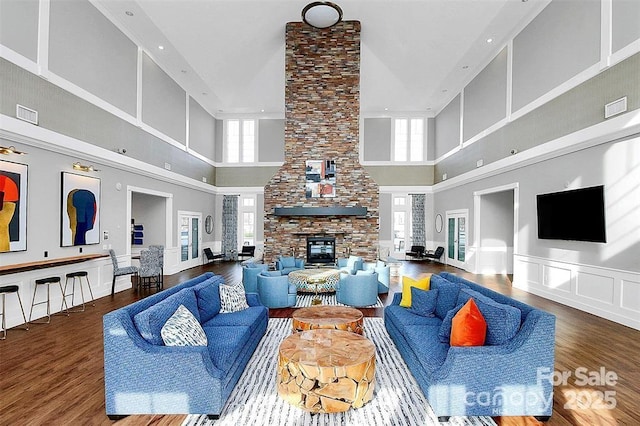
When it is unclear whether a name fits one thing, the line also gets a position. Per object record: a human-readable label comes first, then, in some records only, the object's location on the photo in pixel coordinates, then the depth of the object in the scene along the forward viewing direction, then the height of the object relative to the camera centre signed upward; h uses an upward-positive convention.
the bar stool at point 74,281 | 5.45 -1.21
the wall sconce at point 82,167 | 5.79 +0.86
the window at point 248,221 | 13.25 -0.25
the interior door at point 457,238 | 10.27 -0.71
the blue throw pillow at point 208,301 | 3.56 -1.00
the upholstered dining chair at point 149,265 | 7.02 -1.13
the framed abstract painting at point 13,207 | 4.47 +0.09
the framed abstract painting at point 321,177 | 8.84 +1.07
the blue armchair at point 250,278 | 6.22 -1.22
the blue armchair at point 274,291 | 5.68 -1.35
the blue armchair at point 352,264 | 7.31 -1.13
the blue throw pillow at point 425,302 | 3.79 -1.02
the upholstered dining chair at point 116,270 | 6.60 -1.19
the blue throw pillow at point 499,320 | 2.52 -0.83
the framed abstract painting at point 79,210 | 5.55 +0.06
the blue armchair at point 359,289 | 5.77 -1.32
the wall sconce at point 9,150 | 4.37 +0.87
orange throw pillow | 2.62 -0.92
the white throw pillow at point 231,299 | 3.94 -1.06
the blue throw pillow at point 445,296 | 3.58 -0.91
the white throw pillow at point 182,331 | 2.57 -0.97
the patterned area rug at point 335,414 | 2.41 -1.55
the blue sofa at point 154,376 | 2.37 -1.21
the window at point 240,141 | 13.30 +3.07
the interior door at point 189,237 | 10.15 -0.76
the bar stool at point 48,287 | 4.81 -1.15
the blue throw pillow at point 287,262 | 7.92 -1.16
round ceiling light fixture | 6.61 +4.37
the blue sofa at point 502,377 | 2.39 -1.20
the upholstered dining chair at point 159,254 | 7.20 -0.90
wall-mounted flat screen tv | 5.16 +0.05
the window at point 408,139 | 13.12 +3.17
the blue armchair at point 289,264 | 7.85 -1.20
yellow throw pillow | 4.15 -0.90
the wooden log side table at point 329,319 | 3.59 -1.22
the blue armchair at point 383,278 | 6.70 -1.29
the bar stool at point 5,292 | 4.14 -1.05
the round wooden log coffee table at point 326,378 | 2.42 -1.25
